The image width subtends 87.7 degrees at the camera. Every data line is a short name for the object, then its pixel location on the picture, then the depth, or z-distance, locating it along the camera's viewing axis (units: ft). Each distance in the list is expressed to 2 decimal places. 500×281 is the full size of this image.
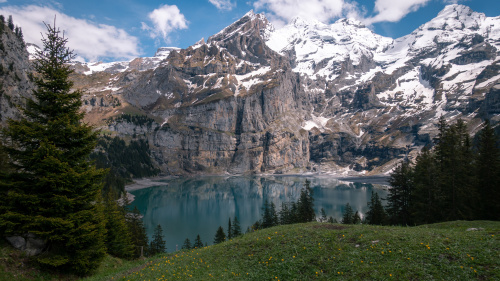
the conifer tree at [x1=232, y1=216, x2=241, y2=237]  183.93
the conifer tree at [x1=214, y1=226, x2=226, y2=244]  167.23
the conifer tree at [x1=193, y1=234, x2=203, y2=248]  164.93
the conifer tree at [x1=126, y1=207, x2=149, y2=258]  127.44
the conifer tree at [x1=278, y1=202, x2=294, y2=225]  186.19
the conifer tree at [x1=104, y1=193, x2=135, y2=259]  92.38
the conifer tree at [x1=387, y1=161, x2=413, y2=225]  136.21
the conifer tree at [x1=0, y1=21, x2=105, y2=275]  48.01
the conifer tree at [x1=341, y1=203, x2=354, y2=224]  180.73
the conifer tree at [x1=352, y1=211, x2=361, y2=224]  172.09
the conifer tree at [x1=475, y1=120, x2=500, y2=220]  95.04
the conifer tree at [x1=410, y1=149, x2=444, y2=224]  110.42
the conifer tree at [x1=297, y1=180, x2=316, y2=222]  182.18
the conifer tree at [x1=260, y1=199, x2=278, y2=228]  188.32
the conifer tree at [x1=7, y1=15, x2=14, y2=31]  303.56
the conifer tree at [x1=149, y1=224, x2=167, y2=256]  153.03
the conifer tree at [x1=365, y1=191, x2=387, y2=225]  158.92
